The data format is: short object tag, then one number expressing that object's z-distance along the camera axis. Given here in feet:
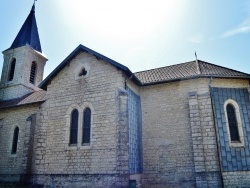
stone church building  34.53
